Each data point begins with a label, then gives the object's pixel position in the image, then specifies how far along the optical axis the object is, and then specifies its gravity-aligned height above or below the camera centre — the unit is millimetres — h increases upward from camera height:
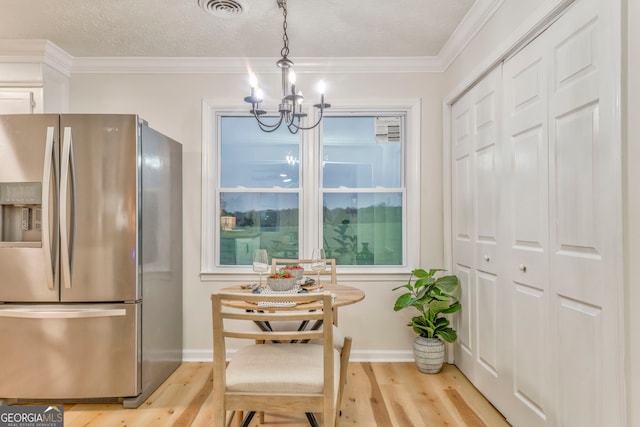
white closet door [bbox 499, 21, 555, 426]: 1892 -118
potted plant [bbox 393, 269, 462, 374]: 2959 -773
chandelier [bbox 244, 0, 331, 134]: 2104 +661
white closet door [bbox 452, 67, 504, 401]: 2428 -104
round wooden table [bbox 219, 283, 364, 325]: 1825 -460
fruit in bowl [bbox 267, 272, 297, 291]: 2199 -388
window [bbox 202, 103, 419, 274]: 3455 +241
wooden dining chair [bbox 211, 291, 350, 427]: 1617 -720
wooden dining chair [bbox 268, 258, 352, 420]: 1885 -619
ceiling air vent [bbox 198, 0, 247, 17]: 2443 +1356
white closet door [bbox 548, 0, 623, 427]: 1438 -31
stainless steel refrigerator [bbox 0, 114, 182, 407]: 2461 -287
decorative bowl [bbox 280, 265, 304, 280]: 2436 -359
